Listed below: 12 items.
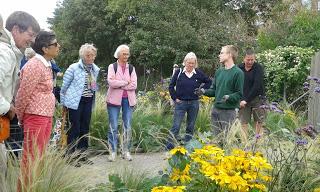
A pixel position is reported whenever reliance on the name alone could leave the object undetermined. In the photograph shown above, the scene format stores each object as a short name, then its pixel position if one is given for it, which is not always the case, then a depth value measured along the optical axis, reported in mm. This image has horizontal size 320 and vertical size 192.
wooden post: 8470
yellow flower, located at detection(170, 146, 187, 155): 3322
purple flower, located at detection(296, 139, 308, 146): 3763
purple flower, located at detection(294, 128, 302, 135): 3980
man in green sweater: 6119
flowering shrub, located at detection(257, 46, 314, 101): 11812
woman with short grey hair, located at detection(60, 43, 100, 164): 6359
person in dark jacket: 7246
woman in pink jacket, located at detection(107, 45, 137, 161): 6918
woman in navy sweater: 7234
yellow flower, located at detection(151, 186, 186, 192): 2989
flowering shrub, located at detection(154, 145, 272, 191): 3172
